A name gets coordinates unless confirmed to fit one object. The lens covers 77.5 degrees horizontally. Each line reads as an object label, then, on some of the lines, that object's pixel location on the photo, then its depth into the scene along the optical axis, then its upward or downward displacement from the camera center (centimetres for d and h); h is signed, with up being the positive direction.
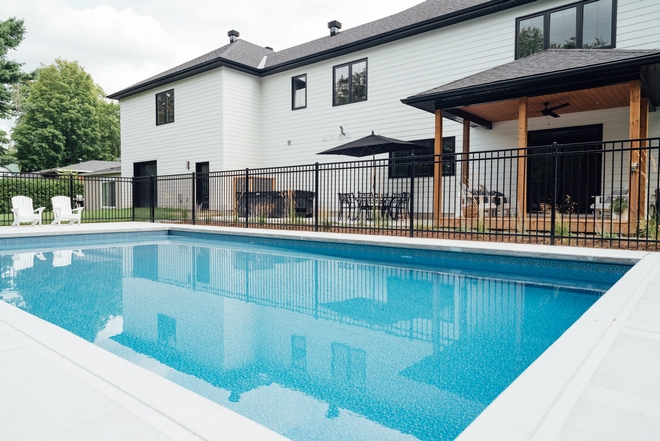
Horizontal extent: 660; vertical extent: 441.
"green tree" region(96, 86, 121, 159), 3634 +700
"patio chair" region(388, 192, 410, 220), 948 +11
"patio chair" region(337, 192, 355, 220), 976 +11
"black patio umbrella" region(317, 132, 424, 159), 962 +138
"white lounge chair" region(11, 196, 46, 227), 1017 -16
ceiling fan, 834 +193
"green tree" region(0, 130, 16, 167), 2311 +279
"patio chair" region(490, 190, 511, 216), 873 -2
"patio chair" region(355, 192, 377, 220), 934 +4
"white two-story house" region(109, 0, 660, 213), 776 +326
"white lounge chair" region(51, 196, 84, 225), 1110 -18
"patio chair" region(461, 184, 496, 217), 803 +3
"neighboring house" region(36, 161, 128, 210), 2208 +182
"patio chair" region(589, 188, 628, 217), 764 +4
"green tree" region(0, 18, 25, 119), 1756 +641
